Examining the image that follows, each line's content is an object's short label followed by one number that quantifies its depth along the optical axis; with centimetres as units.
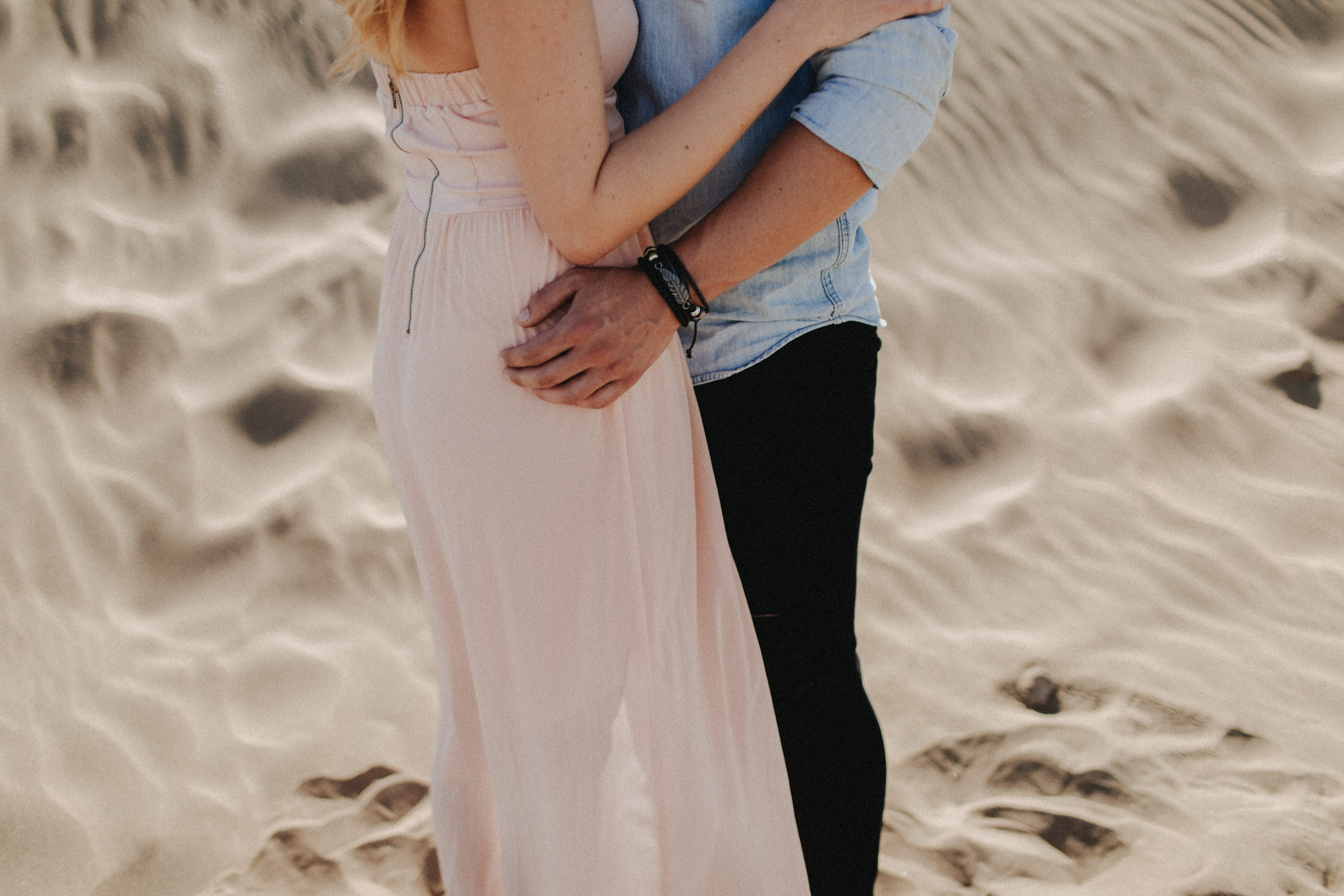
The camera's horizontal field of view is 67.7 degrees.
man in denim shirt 135
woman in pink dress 126
